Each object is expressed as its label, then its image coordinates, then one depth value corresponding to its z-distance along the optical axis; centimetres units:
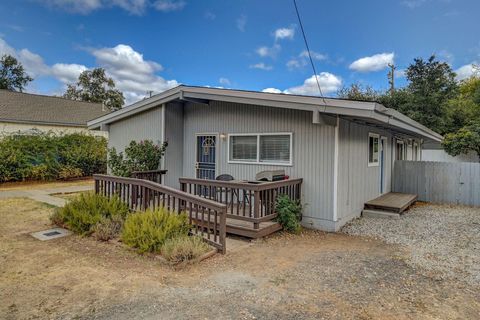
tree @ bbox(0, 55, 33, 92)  3253
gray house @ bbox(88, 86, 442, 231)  626
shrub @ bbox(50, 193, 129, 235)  573
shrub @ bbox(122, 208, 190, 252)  467
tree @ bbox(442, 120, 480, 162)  1544
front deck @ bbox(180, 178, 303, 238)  550
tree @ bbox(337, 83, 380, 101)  2557
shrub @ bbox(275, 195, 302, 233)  598
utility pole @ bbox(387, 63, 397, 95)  2668
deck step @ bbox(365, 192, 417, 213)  787
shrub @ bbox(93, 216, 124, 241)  533
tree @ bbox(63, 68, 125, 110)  3628
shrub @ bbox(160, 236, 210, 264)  429
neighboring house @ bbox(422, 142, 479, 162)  1864
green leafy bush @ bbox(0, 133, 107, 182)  1270
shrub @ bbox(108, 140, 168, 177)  827
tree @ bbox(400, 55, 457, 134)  2089
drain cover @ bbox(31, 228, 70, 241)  550
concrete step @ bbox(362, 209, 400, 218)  765
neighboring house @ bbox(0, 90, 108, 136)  1568
